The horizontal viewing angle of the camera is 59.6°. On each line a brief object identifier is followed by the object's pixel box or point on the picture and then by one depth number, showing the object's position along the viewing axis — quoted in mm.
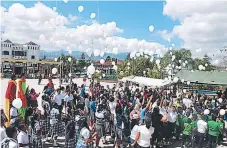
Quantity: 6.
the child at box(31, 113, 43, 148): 4327
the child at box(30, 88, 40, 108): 6531
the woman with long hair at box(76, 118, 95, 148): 3909
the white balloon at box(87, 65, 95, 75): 8213
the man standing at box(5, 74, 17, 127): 5338
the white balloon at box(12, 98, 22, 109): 4673
